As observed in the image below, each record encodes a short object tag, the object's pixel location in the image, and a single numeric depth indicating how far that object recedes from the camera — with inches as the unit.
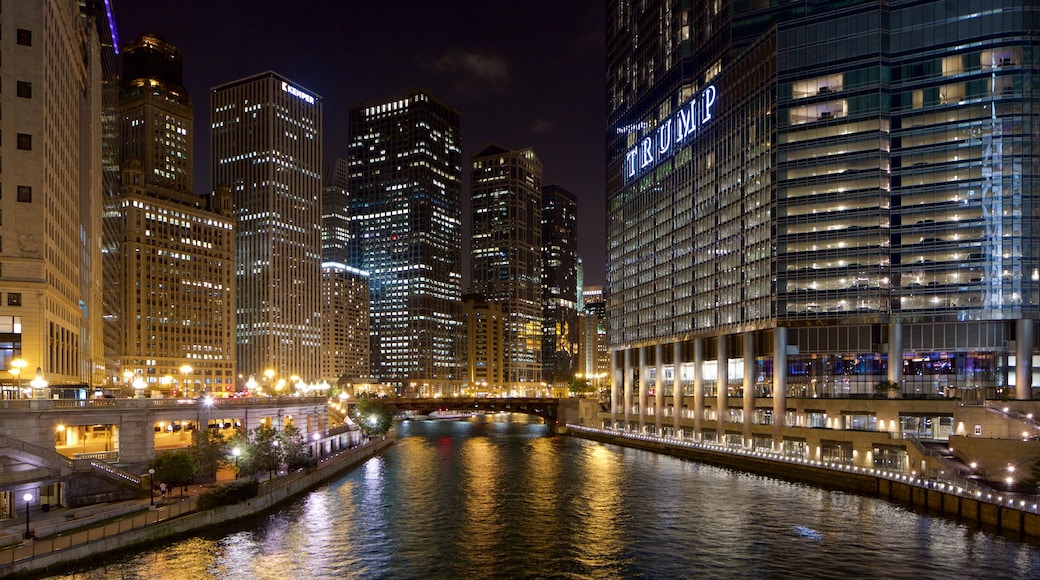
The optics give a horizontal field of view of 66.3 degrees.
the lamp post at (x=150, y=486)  2556.6
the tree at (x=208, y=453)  3078.2
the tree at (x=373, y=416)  6333.7
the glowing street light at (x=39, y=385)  3149.6
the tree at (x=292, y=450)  3659.0
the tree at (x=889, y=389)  4451.3
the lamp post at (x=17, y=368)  3364.4
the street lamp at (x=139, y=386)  4483.3
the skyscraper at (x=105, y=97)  7180.1
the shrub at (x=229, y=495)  2714.1
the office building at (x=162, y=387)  4510.3
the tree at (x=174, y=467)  2819.9
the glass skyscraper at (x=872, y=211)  4483.3
